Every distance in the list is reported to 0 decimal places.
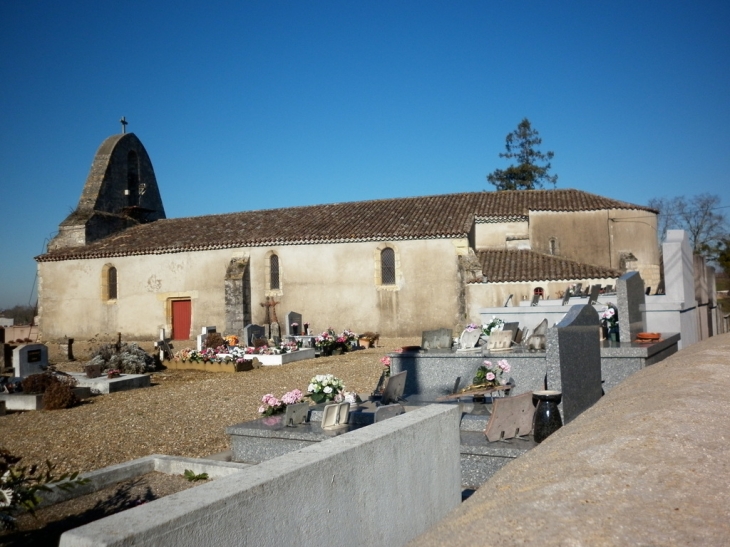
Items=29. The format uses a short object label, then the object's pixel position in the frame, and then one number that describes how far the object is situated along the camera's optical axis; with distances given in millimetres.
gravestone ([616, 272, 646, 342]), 9406
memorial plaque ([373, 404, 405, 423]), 6930
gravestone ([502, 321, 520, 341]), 10591
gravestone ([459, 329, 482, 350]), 10547
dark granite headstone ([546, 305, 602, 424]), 6824
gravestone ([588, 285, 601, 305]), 12546
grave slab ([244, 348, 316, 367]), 18203
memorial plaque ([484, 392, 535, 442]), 6180
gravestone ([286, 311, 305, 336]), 22516
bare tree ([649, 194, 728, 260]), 45288
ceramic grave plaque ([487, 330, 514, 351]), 10023
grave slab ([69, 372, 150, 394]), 13805
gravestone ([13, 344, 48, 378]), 14305
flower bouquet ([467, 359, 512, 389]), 8807
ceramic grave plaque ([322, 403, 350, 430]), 6785
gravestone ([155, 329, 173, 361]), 19444
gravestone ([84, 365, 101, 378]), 14437
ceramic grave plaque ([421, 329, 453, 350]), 10945
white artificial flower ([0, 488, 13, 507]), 3720
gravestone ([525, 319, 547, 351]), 9695
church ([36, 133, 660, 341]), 23906
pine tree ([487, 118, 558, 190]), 51062
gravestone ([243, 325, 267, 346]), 20766
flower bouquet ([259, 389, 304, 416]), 7672
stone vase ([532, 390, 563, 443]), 6121
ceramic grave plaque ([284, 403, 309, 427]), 7066
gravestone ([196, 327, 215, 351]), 20031
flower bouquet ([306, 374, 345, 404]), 8023
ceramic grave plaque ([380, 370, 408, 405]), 7977
